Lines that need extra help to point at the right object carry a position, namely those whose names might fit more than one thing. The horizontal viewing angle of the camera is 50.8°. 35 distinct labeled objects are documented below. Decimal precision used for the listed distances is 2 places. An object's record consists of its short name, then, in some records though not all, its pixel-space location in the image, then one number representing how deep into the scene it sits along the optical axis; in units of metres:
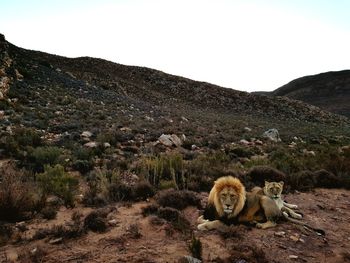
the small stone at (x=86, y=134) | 14.13
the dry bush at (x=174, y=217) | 6.19
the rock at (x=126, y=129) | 16.25
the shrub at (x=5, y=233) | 5.68
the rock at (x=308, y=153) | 15.41
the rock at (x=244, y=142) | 17.31
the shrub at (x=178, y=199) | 7.29
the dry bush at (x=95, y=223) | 6.15
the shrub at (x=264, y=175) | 9.62
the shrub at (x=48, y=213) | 6.67
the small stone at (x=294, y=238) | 5.87
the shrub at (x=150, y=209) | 6.97
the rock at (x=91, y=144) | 12.53
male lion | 5.82
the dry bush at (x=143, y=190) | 8.02
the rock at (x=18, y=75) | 26.25
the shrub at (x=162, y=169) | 9.05
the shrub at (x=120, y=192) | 7.78
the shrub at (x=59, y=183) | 7.59
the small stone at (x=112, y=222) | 6.41
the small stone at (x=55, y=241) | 5.63
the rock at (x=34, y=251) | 5.16
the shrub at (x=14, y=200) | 6.57
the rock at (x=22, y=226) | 6.11
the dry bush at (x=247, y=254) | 5.14
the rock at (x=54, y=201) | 7.37
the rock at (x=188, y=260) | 4.90
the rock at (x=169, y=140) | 14.34
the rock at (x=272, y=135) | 19.66
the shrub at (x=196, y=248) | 5.13
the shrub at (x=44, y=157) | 10.12
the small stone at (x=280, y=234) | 5.93
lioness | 6.34
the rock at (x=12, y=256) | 5.07
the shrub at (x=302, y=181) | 9.28
